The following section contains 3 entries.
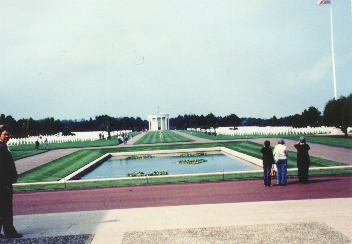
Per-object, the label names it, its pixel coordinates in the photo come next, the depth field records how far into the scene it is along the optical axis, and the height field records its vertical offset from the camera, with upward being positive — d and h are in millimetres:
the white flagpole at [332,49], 34612 +7589
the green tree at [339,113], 37031 +1285
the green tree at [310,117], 73625 +1785
